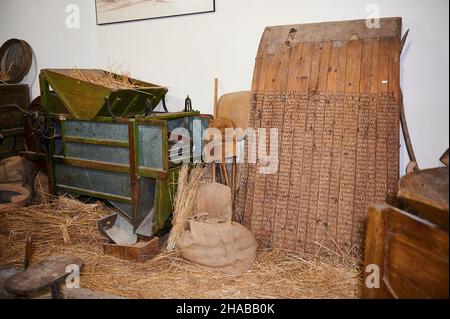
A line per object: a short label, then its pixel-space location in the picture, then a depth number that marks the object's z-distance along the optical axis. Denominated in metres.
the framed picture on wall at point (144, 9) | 3.87
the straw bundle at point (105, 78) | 3.46
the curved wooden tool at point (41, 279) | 2.28
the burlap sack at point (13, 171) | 4.28
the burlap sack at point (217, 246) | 2.80
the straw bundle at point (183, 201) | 3.17
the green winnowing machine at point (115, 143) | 3.21
